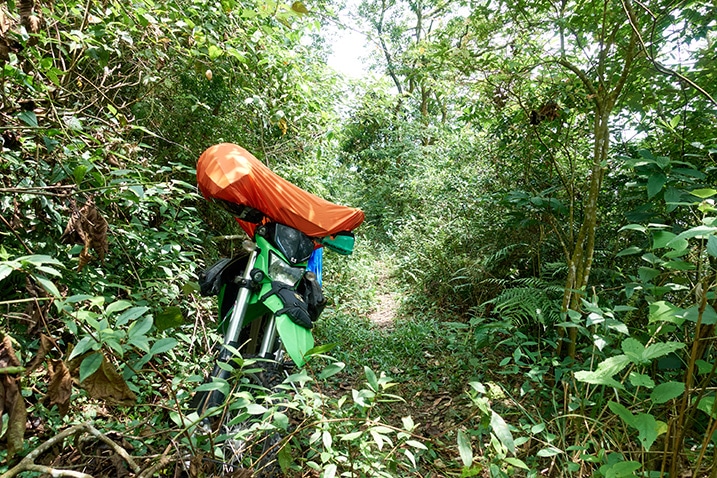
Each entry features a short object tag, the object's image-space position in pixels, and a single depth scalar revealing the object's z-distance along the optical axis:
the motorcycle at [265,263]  2.07
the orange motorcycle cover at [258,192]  2.11
